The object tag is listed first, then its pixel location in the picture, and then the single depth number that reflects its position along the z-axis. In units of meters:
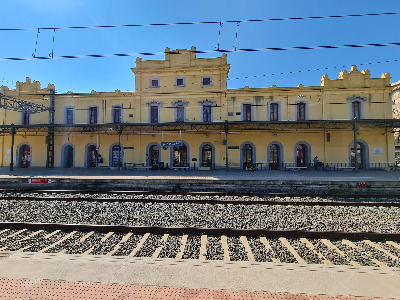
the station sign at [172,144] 18.14
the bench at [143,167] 18.03
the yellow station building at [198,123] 18.03
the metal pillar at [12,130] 17.88
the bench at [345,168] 17.72
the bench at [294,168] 17.98
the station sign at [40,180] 11.25
